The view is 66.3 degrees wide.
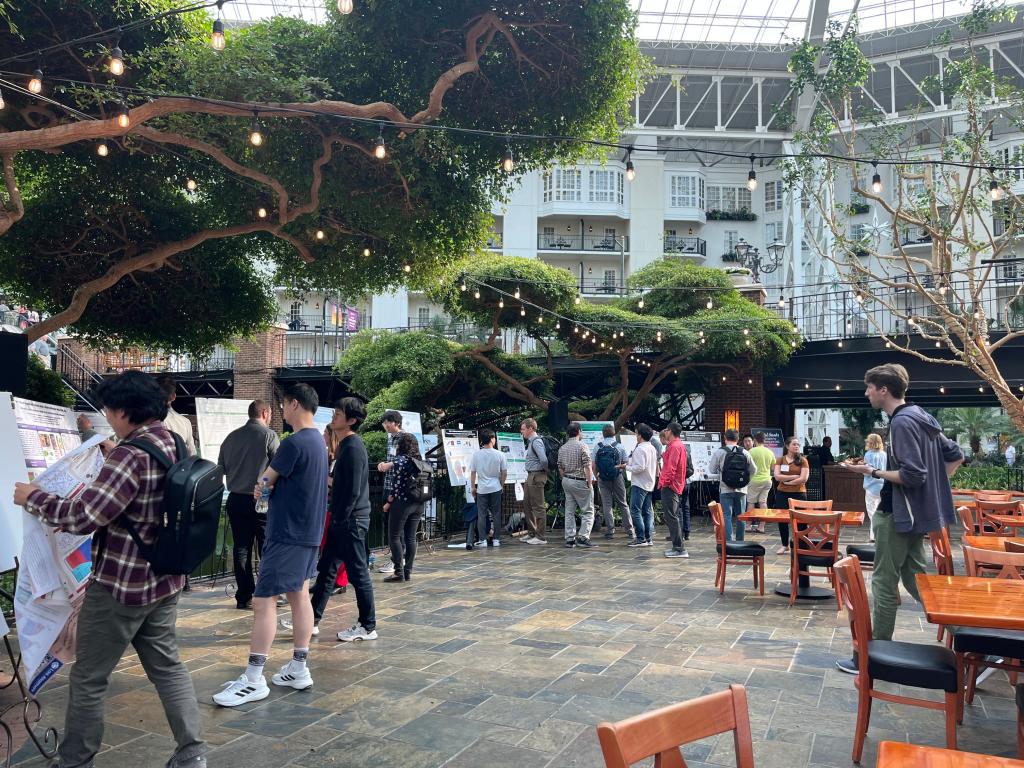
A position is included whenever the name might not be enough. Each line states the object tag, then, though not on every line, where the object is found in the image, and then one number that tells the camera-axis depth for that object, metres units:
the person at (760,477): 10.95
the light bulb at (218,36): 5.86
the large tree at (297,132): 7.50
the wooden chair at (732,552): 7.08
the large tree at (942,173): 12.15
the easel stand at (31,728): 3.31
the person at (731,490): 10.02
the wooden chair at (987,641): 3.55
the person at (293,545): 4.14
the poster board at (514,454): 12.22
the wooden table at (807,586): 7.10
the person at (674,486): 9.84
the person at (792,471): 10.99
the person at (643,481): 10.52
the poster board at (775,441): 16.84
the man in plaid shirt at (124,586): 2.84
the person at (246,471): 6.32
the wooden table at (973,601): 3.01
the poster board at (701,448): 15.21
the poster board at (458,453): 11.38
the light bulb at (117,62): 5.69
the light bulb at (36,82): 6.16
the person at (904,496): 4.27
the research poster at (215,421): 8.08
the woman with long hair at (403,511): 7.36
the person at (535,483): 11.27
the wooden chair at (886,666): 3.28
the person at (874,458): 9.53
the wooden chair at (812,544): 6.67
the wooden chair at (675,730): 1.53
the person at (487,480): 10.48
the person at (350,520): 5.13
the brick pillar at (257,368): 23.16
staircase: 22.25
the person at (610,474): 11.06
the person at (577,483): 10.75
